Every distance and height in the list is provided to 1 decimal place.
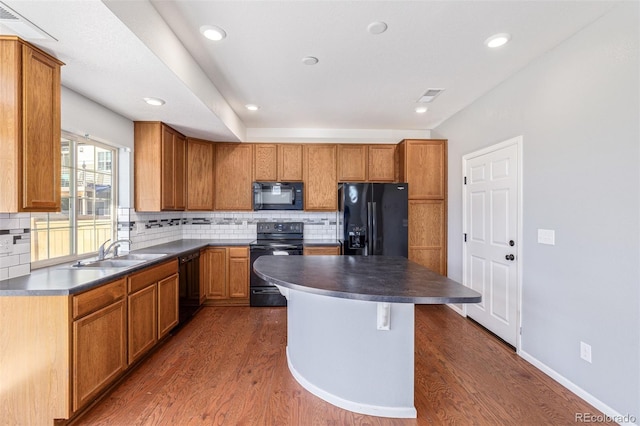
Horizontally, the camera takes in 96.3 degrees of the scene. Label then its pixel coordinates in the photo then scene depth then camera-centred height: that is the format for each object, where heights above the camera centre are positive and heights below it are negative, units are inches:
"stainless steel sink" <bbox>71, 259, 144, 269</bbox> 95.0 -18.3
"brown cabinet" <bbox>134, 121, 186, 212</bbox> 129.0 +21.5
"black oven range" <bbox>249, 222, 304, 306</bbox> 153.3 -37.3
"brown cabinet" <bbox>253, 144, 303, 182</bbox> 170.2 +30.5
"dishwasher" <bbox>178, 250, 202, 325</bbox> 124.7 -33.9
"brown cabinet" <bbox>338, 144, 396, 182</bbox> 171.9 +29.6
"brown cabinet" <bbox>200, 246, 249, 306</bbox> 153.6 -32.8
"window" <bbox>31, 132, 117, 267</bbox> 90.3 +1.0
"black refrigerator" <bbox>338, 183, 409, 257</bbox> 152.5 -4.2
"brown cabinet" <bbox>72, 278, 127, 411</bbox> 69.1 -33.8
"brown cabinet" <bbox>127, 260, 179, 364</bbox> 90.8 -33.4
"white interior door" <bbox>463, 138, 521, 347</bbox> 108.2 -9.6
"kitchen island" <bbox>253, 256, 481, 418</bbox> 68.5 -32.1
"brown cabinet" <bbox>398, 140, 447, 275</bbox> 160.6 +7.4
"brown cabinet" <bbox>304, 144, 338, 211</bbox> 171.0 +19.9
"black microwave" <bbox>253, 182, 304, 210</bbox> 165.2 +9.4
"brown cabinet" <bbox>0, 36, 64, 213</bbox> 65.4 +20.9
